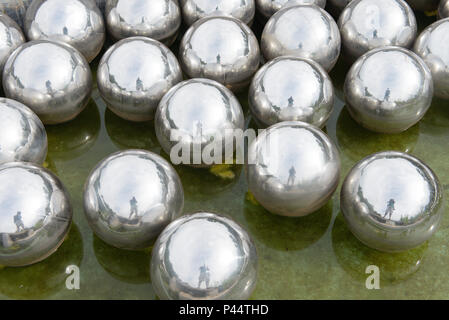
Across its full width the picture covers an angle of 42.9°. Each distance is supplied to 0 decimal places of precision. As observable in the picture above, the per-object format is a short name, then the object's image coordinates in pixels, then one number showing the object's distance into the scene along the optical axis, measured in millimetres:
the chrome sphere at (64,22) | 2689
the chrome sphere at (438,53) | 2580
